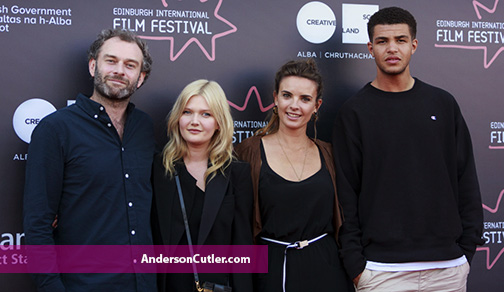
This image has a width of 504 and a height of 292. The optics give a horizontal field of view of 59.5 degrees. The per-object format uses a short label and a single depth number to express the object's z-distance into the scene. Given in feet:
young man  7.97
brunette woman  7.70
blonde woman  7.24
